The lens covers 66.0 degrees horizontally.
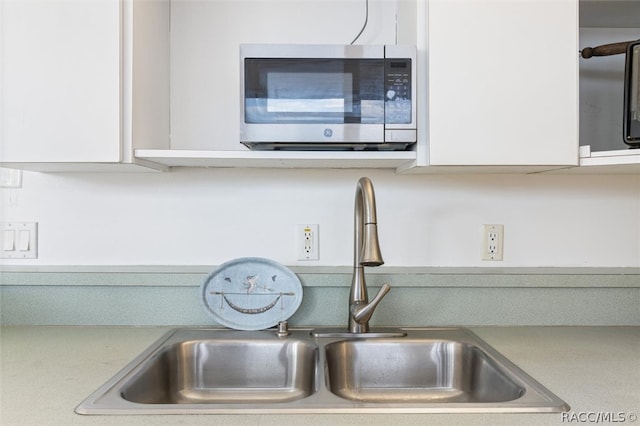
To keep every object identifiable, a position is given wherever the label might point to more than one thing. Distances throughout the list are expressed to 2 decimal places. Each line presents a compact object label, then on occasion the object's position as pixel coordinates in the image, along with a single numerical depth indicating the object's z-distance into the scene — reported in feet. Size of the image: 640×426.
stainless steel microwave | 3.79
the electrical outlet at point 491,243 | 4.84
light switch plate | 4.78
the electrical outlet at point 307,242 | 4.83
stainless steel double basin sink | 4.07
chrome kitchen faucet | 3.83
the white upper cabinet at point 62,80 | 3.71
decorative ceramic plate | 4.50
